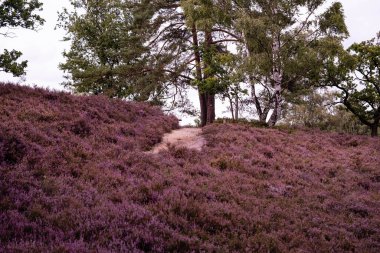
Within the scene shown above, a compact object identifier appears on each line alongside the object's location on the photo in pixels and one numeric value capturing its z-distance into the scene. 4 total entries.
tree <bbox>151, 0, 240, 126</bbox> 23.31
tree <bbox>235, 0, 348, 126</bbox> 21.44
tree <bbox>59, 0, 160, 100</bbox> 27.89
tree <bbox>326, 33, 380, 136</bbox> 23.69
